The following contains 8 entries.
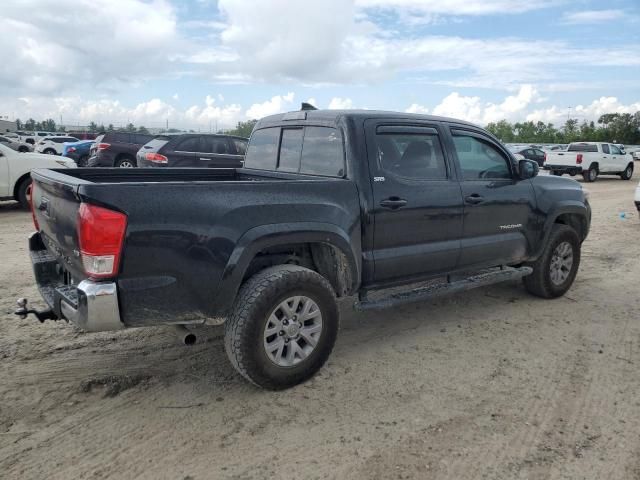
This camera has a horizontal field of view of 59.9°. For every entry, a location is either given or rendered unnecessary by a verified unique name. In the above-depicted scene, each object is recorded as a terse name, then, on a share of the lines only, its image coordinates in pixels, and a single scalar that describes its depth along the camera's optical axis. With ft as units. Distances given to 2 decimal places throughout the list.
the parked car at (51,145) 92.75
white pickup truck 71.97
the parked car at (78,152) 69.77
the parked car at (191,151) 41.32
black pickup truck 10.07
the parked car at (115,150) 51.57
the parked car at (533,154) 74.28
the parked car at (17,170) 34.81
